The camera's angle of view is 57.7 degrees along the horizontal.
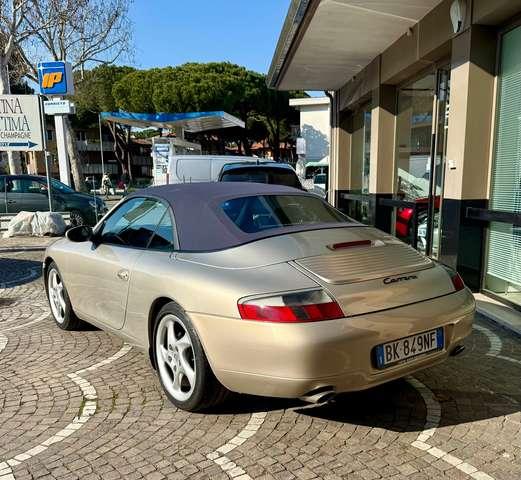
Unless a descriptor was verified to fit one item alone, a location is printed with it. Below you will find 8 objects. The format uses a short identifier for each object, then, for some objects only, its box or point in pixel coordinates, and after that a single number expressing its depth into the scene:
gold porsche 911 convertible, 2.49
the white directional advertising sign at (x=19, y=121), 10.77
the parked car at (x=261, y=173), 8.58
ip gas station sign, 12.20
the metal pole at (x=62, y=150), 13.58
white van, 12.03
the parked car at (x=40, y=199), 12.82
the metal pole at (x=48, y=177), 10.97
